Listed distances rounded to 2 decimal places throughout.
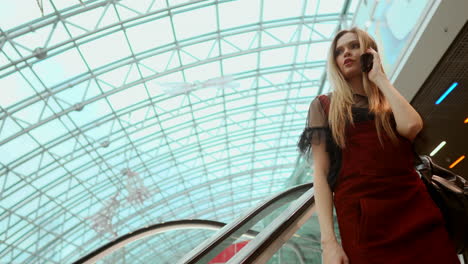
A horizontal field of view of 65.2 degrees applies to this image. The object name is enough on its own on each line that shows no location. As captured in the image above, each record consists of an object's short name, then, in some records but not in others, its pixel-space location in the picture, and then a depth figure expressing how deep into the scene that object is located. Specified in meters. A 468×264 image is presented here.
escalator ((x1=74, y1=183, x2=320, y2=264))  2.57
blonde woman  1.35
